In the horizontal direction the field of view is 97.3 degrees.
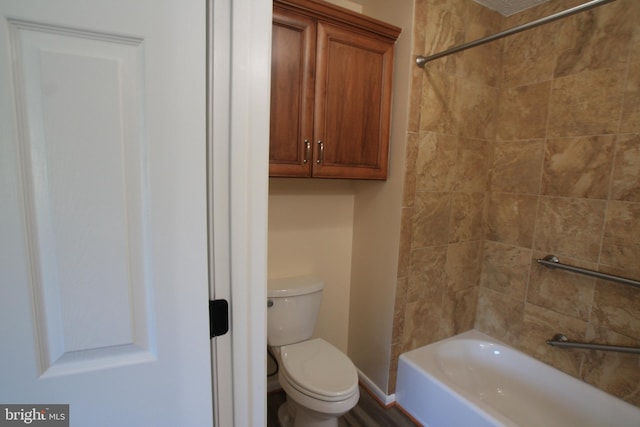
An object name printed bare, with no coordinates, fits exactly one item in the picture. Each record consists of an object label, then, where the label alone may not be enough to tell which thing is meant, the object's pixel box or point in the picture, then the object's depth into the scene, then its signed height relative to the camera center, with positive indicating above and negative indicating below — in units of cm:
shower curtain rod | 97 +62
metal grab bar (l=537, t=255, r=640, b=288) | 131 -43
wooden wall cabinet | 130 +43
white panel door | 51 -6
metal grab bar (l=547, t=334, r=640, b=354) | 132 -82
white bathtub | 139 -115
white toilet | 129 -96
